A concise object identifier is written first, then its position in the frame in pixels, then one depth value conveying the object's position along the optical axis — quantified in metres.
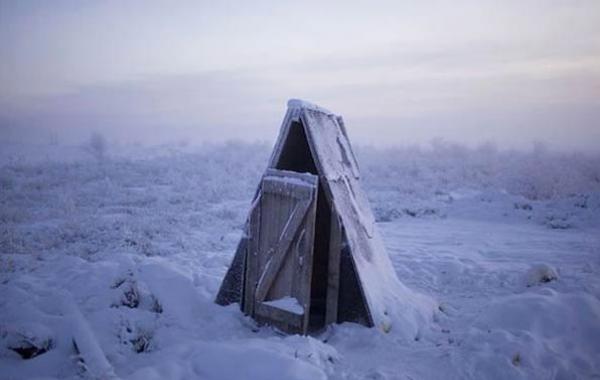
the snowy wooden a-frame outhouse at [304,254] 5.84
